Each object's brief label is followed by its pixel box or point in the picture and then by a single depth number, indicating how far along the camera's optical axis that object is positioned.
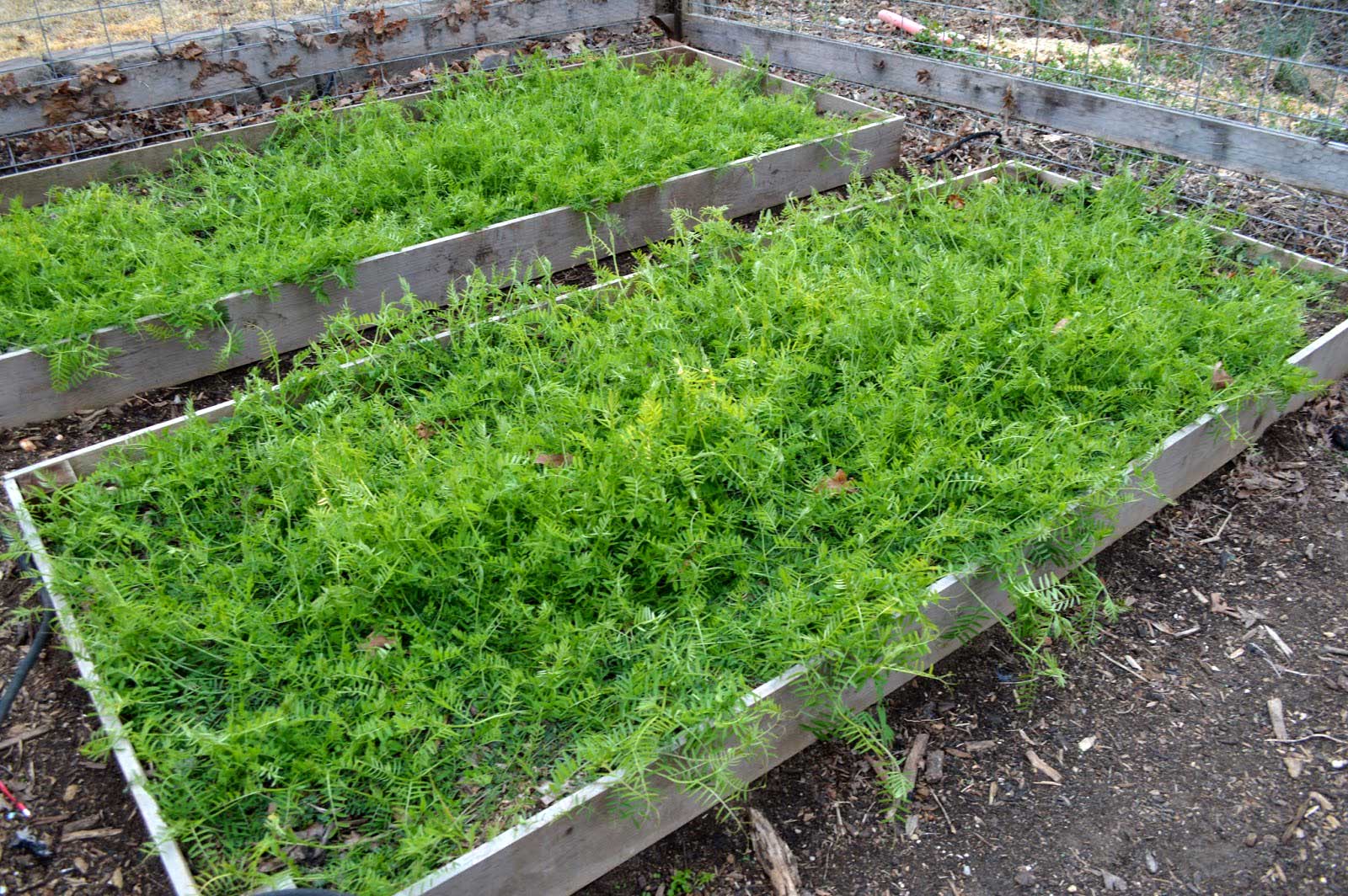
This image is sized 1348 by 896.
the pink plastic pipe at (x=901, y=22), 6.48
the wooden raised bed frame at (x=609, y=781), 2.12
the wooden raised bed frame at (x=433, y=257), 3.81
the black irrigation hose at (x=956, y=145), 5.59
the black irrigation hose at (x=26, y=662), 2.73
